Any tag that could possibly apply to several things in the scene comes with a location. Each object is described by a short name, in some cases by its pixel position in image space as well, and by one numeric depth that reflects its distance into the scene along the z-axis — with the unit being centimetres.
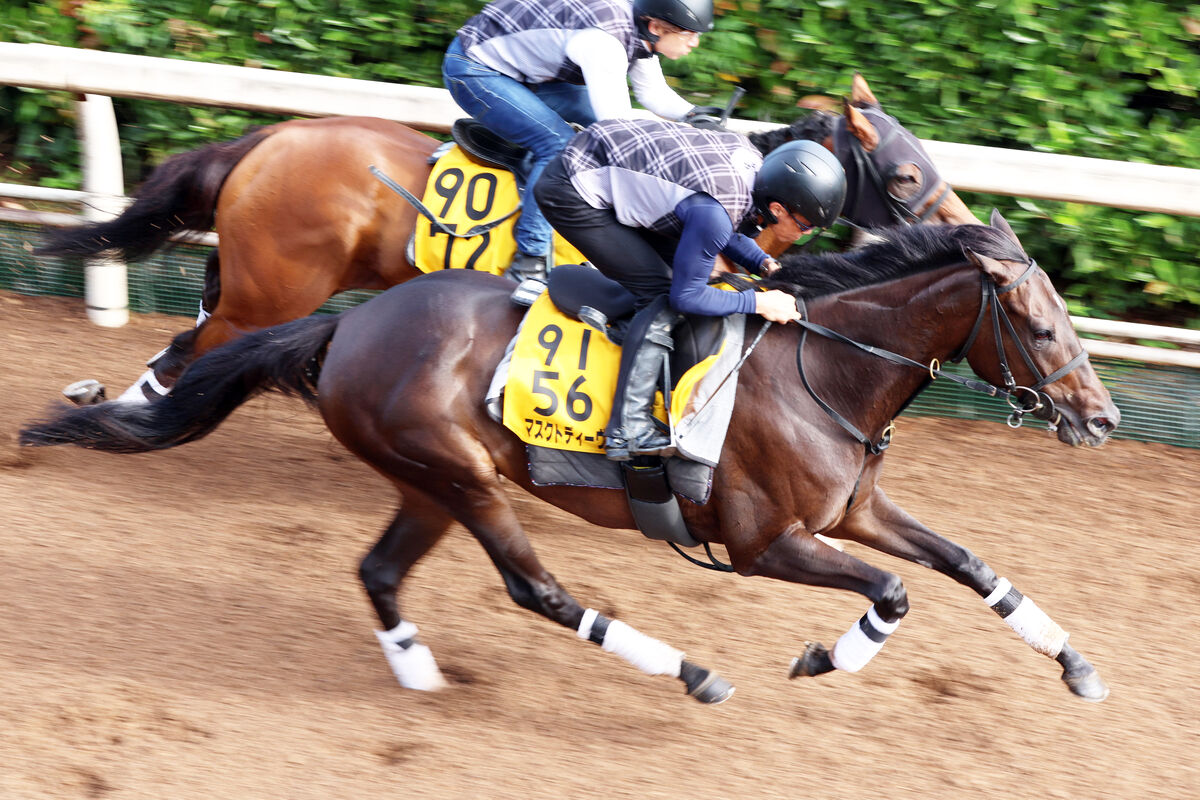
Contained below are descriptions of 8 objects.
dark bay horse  721
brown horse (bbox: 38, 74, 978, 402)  1008
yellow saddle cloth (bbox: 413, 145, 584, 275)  973
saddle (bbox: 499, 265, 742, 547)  740
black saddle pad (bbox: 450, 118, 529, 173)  983
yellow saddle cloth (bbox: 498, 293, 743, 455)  756
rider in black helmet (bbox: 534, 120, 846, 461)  718
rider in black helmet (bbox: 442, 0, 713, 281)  876
